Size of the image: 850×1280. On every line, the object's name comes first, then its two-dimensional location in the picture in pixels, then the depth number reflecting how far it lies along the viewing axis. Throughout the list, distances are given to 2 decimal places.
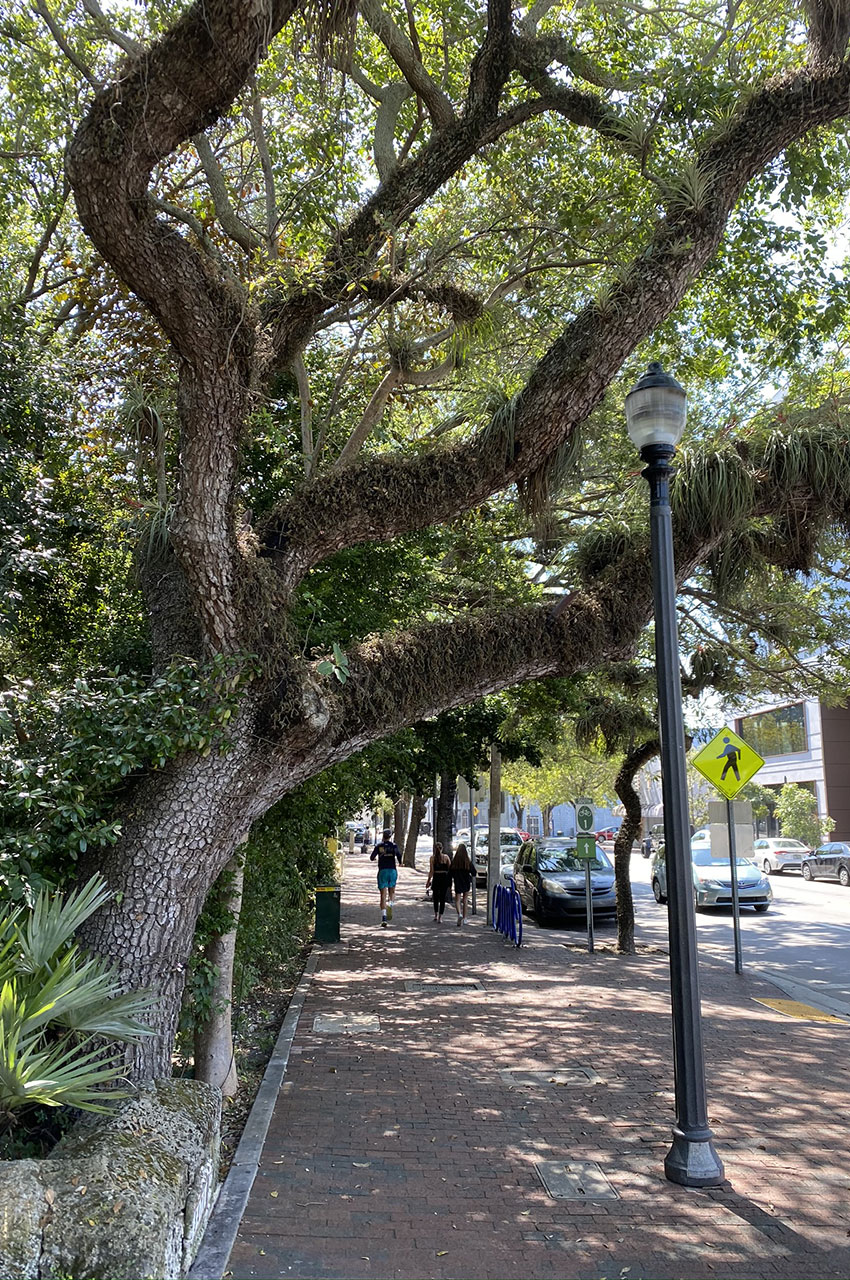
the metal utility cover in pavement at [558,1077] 7.27
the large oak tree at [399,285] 5.20
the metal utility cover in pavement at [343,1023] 9.09
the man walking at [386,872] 18.00
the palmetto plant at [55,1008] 3.81
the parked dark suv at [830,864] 30.63
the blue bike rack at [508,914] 14.84
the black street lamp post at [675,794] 5.16
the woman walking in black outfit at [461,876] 17.36
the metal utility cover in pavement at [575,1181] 5.02
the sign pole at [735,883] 12.77
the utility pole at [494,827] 18.52
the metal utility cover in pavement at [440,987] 11.18
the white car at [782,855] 36.88
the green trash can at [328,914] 14.84
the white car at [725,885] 20.78
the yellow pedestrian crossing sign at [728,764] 12.61
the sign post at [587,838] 14.36
